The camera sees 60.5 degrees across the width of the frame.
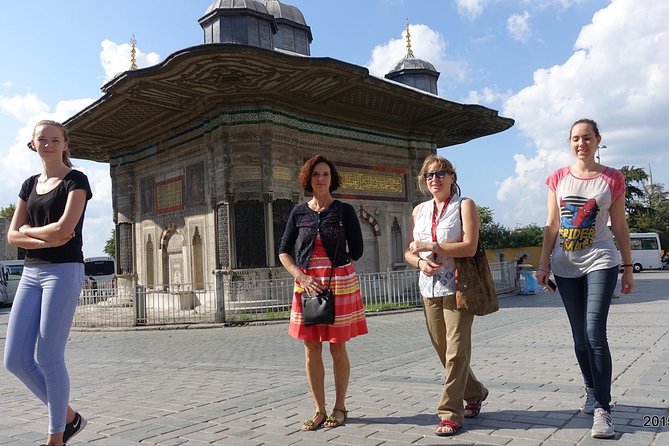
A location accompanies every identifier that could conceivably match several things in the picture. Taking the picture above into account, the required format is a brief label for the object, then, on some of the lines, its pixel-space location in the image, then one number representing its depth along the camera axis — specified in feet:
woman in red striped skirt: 11.66
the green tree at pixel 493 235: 143.23
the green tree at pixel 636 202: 134.10
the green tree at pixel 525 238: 141.69
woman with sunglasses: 10.80
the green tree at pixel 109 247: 200.54
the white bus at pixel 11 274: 87.86
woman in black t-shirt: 9.68
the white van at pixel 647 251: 104.58
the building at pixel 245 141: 42.80
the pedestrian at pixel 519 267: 53.47
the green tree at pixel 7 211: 193.09
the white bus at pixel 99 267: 104.42
